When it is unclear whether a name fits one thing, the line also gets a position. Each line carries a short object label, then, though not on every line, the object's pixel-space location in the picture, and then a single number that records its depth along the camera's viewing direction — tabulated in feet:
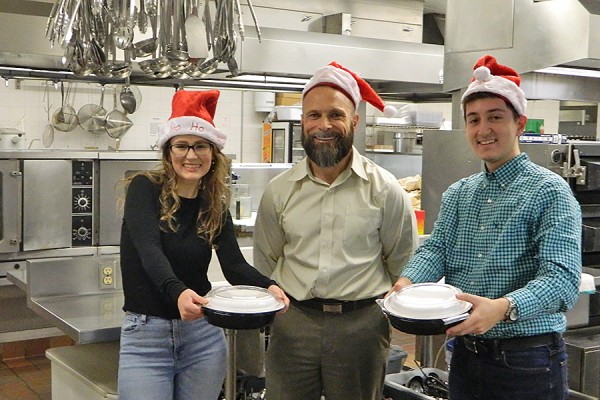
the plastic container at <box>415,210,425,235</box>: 15.16
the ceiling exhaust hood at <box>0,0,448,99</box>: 16.08
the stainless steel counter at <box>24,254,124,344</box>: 10.48
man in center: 8.76
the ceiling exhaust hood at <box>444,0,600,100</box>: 14.07
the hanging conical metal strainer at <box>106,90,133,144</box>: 27.40
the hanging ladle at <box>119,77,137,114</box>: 20.26
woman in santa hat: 8.04
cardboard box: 32.60
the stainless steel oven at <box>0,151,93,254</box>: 18.16
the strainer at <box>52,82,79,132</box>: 27.96
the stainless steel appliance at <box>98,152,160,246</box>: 19.24
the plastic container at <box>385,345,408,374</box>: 13.35
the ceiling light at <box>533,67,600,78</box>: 15.41
